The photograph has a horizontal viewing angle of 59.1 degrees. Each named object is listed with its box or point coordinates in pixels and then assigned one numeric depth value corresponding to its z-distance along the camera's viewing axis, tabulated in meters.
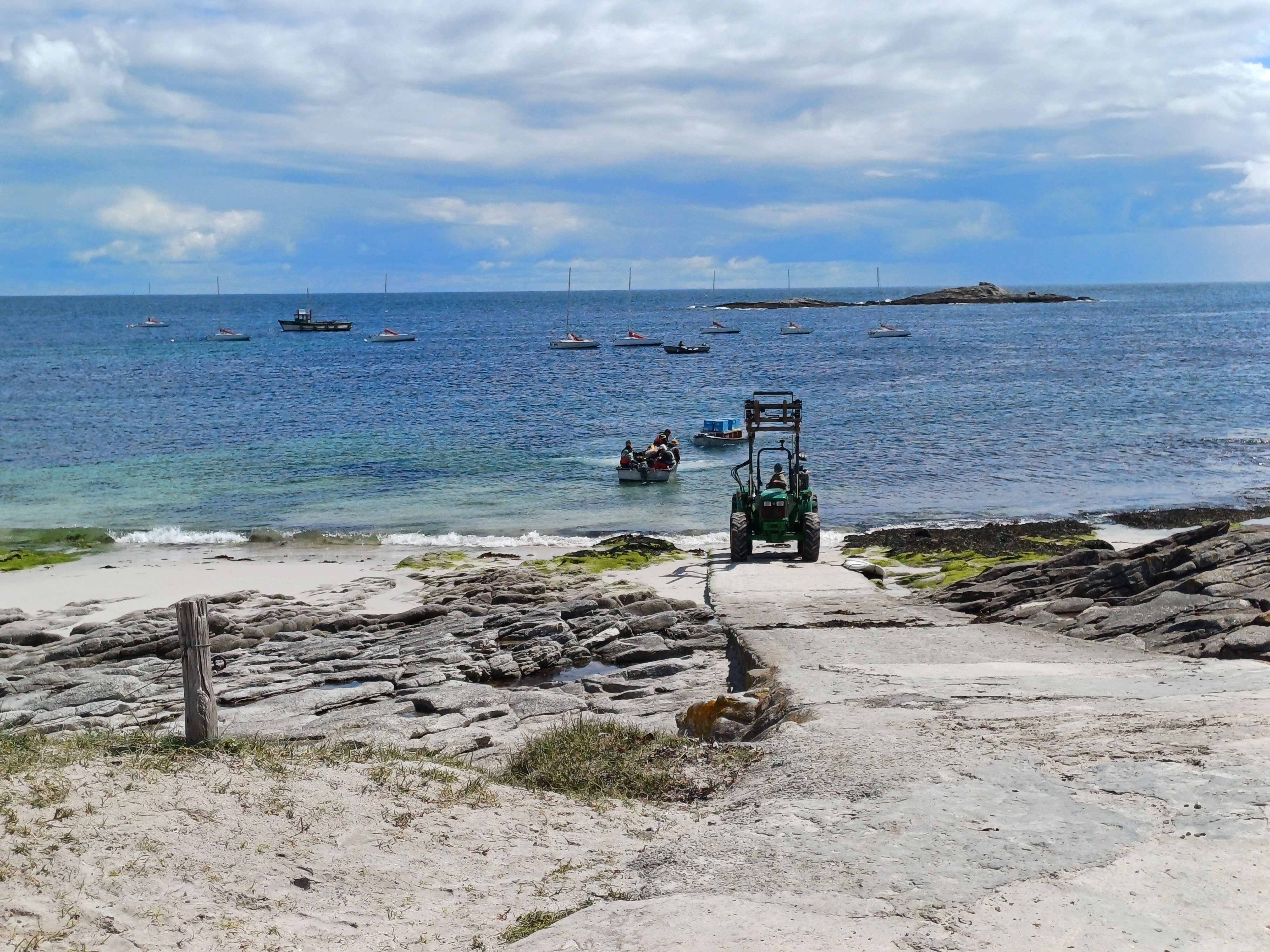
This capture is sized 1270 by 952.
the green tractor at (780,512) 20.19
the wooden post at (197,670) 8.73
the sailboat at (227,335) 119.50
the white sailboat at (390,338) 115.19
